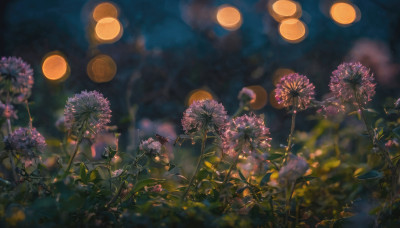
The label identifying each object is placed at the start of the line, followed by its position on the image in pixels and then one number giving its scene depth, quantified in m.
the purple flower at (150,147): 0.68
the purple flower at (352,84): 0.70
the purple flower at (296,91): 0.71
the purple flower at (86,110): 0.69
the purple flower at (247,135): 0.66
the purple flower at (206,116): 0.68
